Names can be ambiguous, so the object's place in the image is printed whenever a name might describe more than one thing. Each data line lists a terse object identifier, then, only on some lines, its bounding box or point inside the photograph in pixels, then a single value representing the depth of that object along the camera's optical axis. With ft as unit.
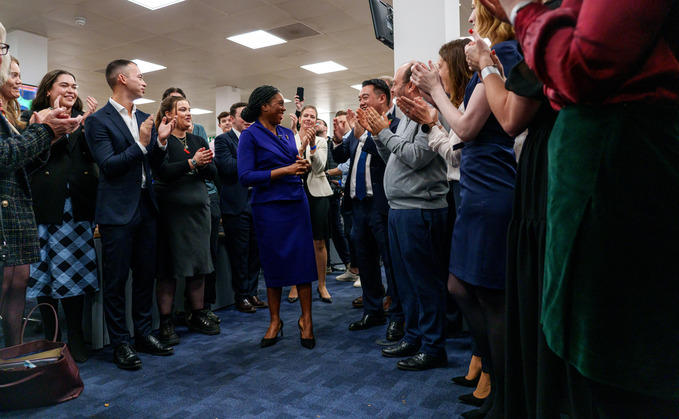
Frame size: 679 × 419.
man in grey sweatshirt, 6.64
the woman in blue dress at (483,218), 4.30
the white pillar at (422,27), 9.62
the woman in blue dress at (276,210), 8.14
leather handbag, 5.52
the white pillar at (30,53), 19.10
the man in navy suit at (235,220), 10.94
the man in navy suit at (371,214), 8.37
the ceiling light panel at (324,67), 27.13
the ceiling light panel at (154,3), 16.90
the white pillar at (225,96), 31.22
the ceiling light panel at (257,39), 21.45
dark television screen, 10.60
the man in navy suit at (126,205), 7.29
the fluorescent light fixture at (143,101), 35.25
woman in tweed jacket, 5.40
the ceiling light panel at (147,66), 24.87
